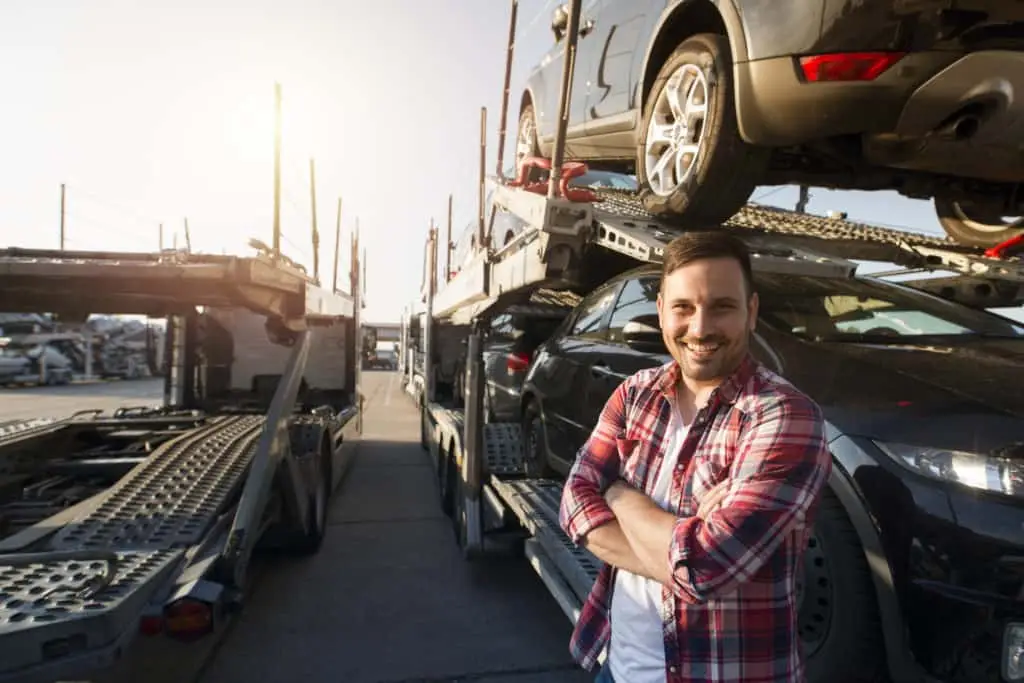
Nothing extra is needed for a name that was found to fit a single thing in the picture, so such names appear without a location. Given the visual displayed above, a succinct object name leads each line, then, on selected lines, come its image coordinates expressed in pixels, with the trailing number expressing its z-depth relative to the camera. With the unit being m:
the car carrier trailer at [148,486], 2.06
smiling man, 1.17
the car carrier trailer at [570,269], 2.33
